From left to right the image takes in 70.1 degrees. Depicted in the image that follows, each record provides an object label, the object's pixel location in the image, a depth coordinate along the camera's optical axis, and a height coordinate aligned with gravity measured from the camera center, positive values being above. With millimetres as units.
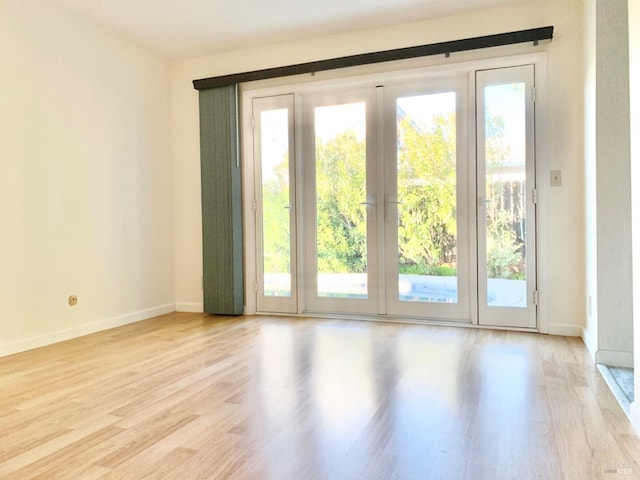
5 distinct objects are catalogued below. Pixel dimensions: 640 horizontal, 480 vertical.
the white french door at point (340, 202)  4102 +271
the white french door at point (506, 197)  3572 +252
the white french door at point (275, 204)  4363 +276
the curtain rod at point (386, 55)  3492 +1485
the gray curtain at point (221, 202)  4418 +304
